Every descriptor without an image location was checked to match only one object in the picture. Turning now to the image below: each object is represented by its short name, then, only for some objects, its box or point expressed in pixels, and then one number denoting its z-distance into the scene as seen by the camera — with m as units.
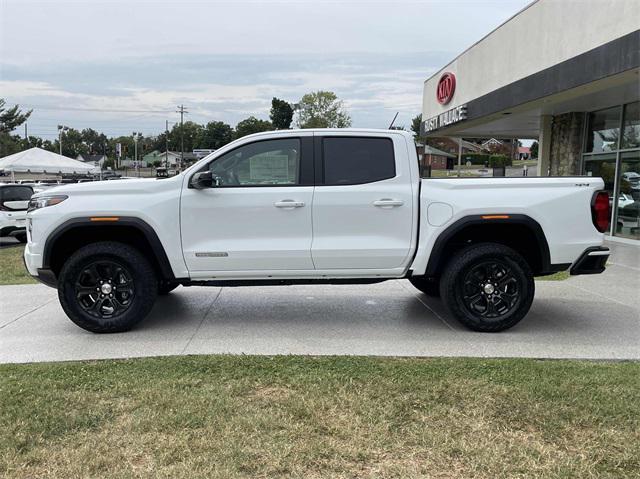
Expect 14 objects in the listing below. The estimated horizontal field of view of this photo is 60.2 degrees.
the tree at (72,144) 130.91
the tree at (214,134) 111.62
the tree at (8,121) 50.00
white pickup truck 5.26
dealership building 10.02
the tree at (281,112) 84.66
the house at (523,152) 114.23
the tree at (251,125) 93.44
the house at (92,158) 115.65
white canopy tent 27.17
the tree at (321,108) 74.69
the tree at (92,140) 148.12
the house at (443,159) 65.97
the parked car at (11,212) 13.54
